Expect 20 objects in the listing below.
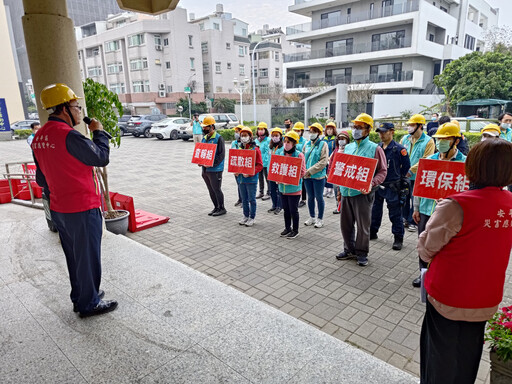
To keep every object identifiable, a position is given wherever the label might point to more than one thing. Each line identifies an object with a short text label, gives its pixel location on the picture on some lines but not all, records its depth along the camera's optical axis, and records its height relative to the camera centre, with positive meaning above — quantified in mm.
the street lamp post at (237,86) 26481 +1044
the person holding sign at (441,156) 4051 -720
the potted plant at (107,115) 5586 -194
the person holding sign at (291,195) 5945 -1612
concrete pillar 4520 +804
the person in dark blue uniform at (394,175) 5340 -1180
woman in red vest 1910 -943
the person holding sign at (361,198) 4781 -1375
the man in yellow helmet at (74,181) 2947 -649
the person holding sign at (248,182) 6637 -1538
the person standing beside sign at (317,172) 6414 -1337
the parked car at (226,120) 25312 -1472
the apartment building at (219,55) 46822 +6077
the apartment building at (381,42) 32000 +5284
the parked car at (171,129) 23750 -1802
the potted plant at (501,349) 2096 -1516
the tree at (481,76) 23562 +1157
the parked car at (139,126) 26609 -1750
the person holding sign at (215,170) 7251 -1410
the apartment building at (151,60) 41875 +5184
